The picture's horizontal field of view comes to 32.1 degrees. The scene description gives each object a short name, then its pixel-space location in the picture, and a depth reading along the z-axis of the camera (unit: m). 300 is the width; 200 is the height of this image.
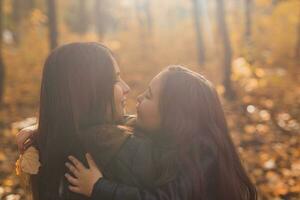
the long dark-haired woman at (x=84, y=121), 2.71
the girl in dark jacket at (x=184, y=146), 2.70
